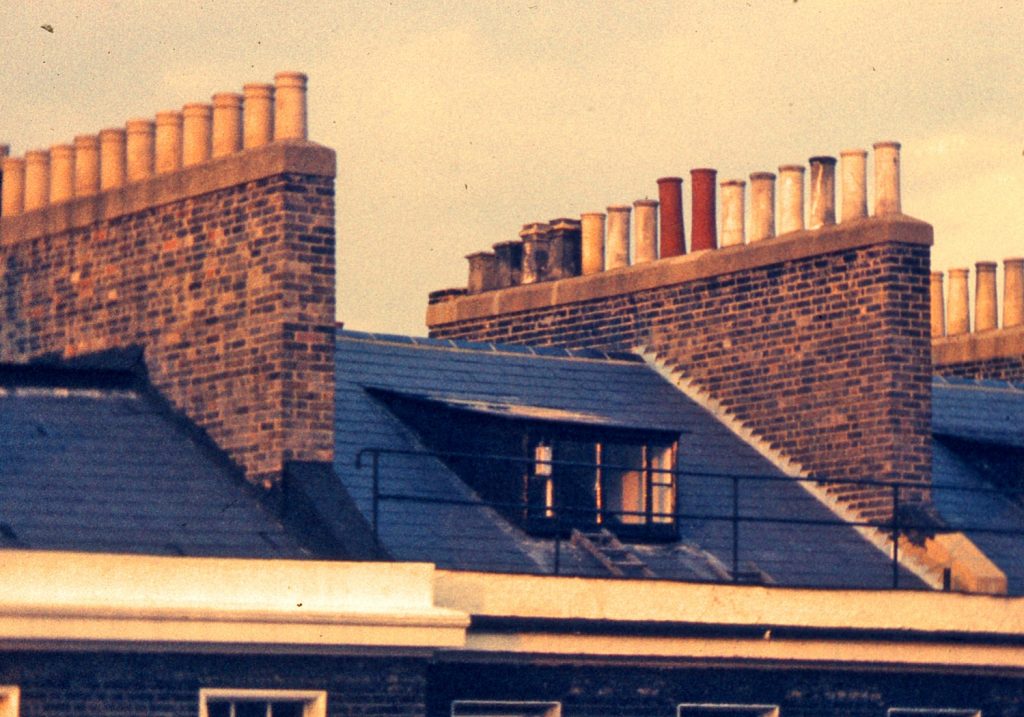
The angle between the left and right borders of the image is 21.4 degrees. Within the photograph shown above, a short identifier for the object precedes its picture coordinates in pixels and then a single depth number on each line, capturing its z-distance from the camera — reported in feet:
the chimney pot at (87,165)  99.40
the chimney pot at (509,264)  124.77
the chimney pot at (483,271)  125.80
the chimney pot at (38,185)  102.22
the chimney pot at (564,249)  122.83
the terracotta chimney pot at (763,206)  112.06
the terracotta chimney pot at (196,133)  94.79
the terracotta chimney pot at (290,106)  91.86
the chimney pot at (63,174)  100.78
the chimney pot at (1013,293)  134.21
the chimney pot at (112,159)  98.22
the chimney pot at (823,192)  109.40
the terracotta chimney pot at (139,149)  97.09
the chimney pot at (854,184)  108.17
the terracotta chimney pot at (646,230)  119.14
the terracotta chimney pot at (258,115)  92.68
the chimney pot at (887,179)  107.24
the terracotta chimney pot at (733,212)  113.60
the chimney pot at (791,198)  110.73
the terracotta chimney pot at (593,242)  120.78
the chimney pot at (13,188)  103.81
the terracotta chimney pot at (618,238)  120.37
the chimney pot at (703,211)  116.16
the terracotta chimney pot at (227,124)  93.45
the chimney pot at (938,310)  136.15
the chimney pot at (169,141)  95.96
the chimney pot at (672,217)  118.21
